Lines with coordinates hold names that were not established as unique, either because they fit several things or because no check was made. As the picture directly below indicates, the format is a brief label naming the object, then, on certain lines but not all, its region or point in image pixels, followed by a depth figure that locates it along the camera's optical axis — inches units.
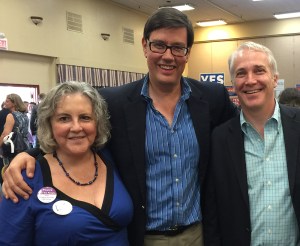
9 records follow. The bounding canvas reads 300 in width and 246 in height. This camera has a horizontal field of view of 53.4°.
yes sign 215.8
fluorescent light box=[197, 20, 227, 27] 424.6
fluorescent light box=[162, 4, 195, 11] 346.3
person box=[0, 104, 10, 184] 207.8
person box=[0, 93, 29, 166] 201.4
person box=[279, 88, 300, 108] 136.0
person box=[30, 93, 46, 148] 226.8
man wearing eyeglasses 63.2
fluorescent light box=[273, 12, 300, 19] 397.3
